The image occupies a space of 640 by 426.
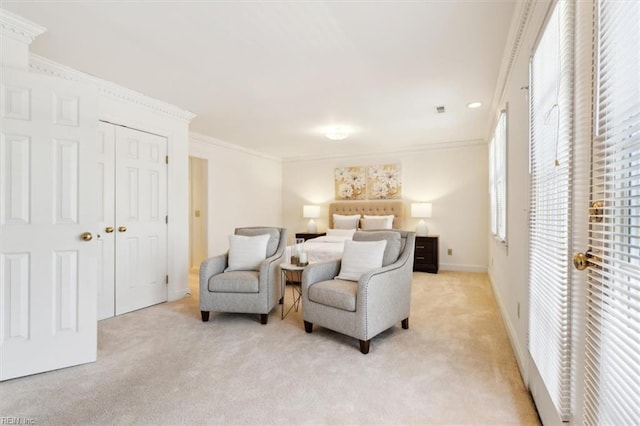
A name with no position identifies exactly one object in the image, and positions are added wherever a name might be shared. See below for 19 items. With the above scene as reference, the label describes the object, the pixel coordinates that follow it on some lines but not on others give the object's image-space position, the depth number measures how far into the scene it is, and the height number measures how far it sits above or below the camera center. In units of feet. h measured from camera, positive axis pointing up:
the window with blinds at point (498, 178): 10.52 +1.35
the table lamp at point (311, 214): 21.45 -0.13
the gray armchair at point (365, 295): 7.89 -2.24
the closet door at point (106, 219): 10.43 -0.27
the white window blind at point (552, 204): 4.01 +0.15
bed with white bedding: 15.26 -0.23
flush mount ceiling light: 15.52 +3.97
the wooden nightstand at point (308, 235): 20.93 -1.55
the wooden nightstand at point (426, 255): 17.56 -2.38
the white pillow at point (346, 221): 19.75 -0.56
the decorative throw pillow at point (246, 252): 10.85 -1.42
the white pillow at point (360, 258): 9.16 -1.37
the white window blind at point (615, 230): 2.57 -0.16
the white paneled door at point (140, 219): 10.99 -0.30
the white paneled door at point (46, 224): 6.68 -0.30
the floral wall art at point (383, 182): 20.08 +2.00
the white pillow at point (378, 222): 18.63 -0.59
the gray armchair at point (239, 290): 9.89 -2.50
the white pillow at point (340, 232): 18.67 -1.24
